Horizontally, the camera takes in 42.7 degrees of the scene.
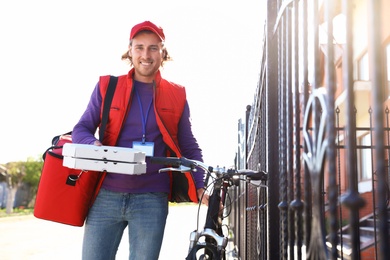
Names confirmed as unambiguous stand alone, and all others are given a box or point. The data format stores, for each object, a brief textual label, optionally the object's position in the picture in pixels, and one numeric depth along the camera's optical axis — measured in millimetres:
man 2967
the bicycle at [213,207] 2693
